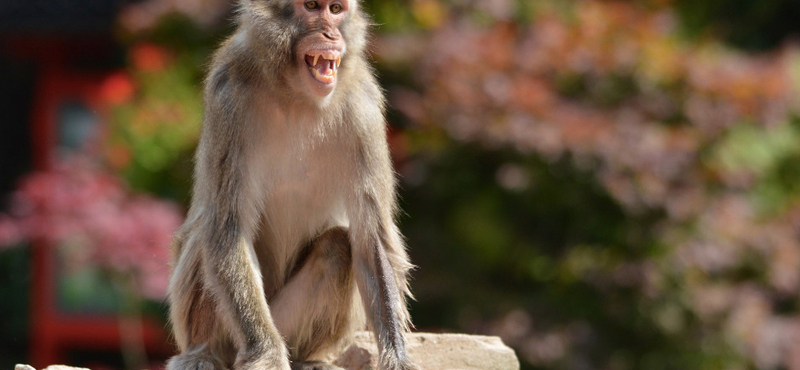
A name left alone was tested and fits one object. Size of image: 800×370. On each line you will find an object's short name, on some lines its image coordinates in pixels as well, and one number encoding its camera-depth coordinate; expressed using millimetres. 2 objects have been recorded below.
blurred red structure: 23719
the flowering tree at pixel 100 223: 18453
